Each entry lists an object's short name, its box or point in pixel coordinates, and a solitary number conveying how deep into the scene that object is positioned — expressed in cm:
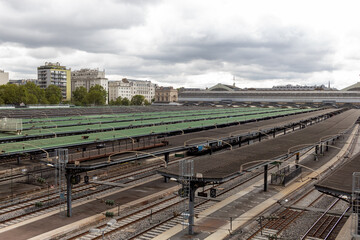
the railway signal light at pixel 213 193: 1870
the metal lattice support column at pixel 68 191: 2000
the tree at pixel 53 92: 12994
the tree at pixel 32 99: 11528
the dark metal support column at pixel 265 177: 2617
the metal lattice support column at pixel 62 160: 1955
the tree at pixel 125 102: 16712
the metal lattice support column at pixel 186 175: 1723
